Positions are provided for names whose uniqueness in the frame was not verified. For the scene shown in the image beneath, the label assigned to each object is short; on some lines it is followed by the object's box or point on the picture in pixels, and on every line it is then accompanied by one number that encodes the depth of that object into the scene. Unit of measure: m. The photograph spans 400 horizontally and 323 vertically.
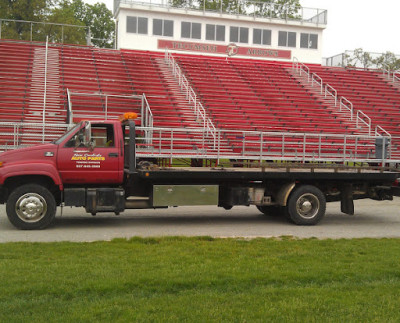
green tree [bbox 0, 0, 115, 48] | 45.78
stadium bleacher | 23.86
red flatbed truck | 9.68
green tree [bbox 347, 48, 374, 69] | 37.35
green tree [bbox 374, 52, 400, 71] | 37.37
